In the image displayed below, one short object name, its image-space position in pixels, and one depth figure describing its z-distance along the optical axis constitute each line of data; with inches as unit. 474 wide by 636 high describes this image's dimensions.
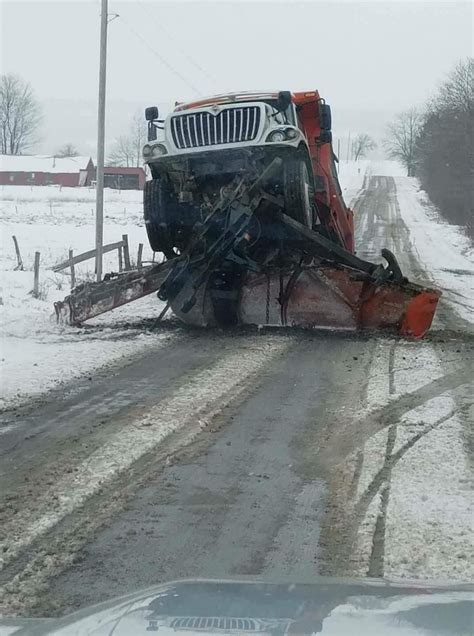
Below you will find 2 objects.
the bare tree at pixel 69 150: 6350.4
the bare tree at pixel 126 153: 6421.3
